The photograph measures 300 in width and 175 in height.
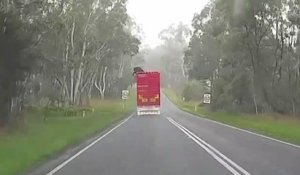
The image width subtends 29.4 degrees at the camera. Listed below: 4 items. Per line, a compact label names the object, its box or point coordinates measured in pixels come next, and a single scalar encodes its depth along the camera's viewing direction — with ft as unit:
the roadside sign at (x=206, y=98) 209.46
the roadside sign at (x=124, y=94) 238.87
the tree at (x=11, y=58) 93.52
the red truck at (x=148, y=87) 187.73
